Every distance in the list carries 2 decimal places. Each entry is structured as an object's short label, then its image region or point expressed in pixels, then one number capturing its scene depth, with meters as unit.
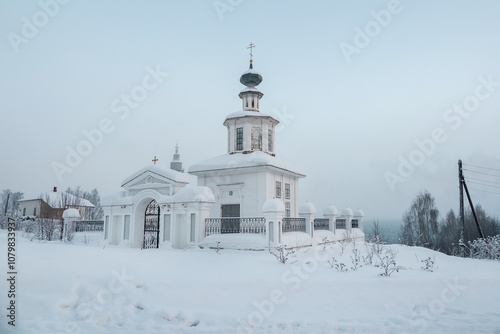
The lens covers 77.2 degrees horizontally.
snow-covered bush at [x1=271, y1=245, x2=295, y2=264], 10.15
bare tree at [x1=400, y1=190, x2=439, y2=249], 43.25
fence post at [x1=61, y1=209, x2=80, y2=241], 18.45
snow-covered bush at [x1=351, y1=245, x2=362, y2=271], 8.94
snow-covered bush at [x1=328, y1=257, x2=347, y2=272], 8.80
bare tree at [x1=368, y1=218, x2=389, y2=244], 21.00
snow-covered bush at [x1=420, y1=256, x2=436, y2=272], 9.25
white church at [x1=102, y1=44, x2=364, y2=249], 14.07
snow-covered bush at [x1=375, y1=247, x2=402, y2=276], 8.20
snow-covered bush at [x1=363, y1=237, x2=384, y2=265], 9.93
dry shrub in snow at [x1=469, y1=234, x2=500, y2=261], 13.42
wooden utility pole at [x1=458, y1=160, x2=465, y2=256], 18.98
